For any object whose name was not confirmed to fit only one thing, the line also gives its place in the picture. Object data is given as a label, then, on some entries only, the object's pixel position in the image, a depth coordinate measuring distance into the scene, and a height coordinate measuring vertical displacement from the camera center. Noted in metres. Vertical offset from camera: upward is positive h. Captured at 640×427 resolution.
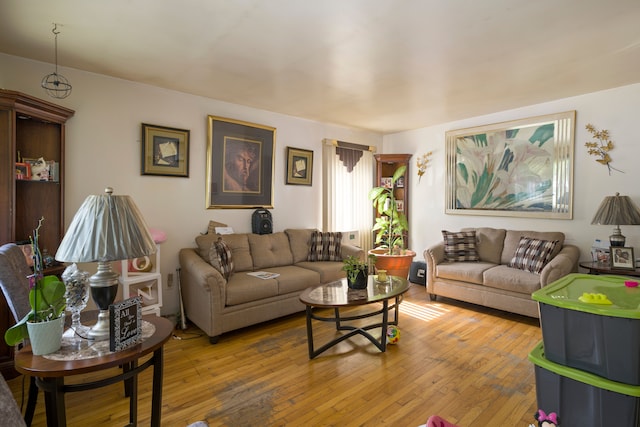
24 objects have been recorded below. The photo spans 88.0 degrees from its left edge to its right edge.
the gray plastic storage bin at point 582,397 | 1.28 -0.77
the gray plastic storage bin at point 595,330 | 1.25 -0.48
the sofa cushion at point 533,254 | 3.64 -0.50
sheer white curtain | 5.16 +0.34
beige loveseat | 3.48 -0.71
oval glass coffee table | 2.70 -0.76
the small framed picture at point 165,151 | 3.47 +0.61
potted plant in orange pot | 4.93 -0.38
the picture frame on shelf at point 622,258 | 3.27 -0.47
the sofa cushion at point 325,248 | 4.40 -0.53
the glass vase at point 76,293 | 1.53 -0.41
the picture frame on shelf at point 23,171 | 2.57 +0.27
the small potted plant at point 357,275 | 3.02 -0.61
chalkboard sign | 1.42 -0.52
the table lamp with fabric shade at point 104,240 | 1.39 -0.15
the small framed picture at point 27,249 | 2.55 -0.34
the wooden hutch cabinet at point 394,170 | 5.59 +0.63
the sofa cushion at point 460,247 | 4.41 -0.50
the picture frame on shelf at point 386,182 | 5.69 +0.46
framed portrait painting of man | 3.99 +0.55
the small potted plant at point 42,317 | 1.34 -0.47
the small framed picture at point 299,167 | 4.73 +0.61
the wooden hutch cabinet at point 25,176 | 2.39 +0.24
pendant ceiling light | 2.90 +1.07
